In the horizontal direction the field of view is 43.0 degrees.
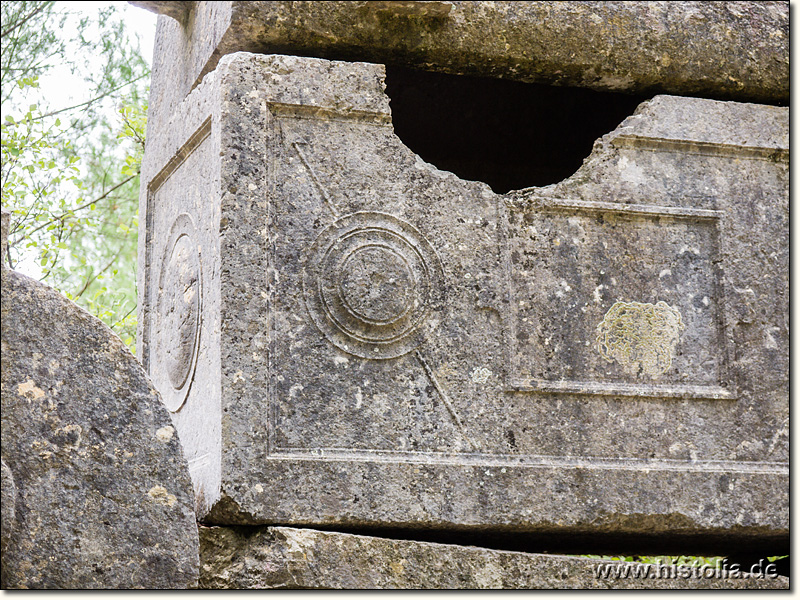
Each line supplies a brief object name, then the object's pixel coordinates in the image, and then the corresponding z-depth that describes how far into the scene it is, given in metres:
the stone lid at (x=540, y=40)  3.39
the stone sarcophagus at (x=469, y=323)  3.08
